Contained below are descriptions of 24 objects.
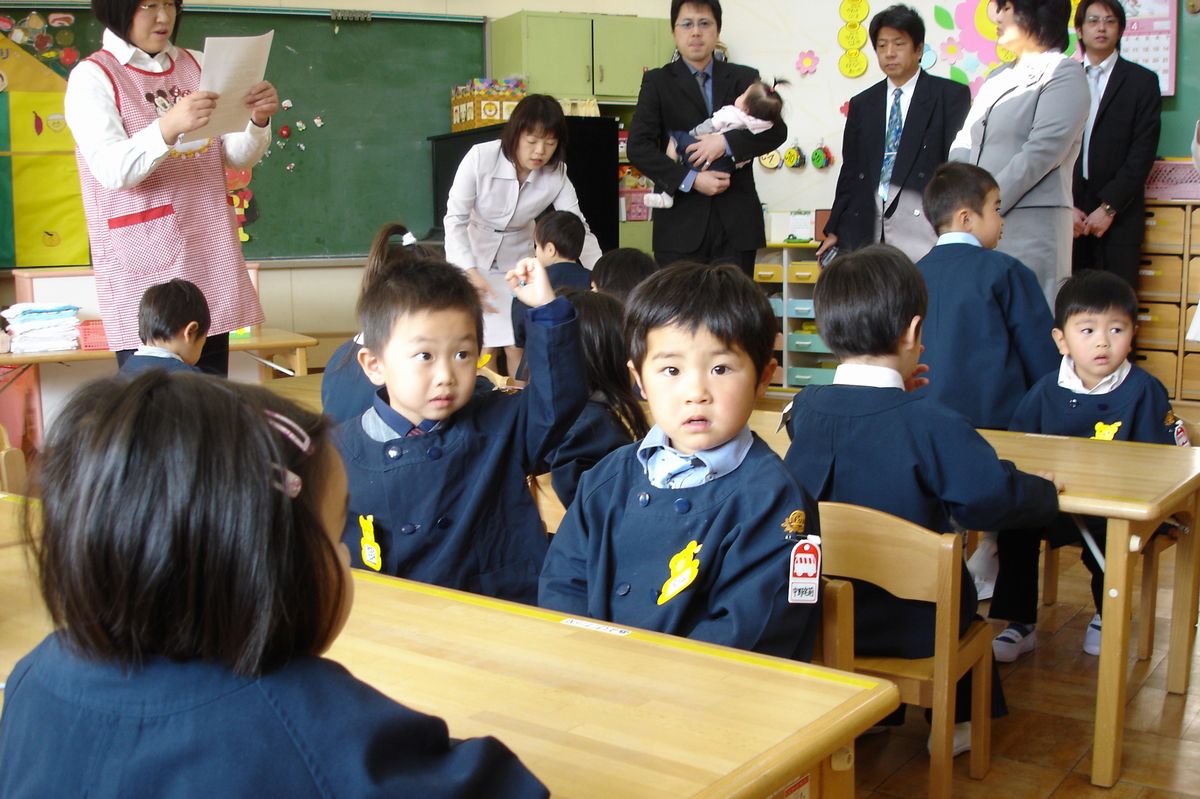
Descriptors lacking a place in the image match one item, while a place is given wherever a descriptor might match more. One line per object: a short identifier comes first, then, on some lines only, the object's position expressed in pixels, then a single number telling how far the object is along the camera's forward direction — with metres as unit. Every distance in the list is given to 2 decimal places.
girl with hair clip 0.69
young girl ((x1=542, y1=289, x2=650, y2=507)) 2.18
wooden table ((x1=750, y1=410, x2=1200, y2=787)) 2.06
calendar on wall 6.26
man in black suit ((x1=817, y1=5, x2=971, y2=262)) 4.61
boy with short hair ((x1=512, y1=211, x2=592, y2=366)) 4.25
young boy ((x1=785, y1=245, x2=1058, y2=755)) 2.02
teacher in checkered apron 2.74
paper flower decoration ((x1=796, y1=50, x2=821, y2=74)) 7.42
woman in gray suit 3.69
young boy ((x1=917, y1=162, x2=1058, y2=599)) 3.10
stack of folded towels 4.53
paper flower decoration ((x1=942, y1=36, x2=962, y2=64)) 6.88
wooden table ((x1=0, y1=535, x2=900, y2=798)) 0.92
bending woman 4.46
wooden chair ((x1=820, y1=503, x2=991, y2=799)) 1.76
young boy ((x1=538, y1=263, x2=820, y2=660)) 1.56
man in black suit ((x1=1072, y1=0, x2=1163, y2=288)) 5.73
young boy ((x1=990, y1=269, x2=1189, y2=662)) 2.85
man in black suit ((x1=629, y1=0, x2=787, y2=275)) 4.59
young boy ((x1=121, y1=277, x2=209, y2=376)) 2.91
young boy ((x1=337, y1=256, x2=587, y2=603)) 1.87
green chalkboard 6.90
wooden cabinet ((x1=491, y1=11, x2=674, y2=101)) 7.19
